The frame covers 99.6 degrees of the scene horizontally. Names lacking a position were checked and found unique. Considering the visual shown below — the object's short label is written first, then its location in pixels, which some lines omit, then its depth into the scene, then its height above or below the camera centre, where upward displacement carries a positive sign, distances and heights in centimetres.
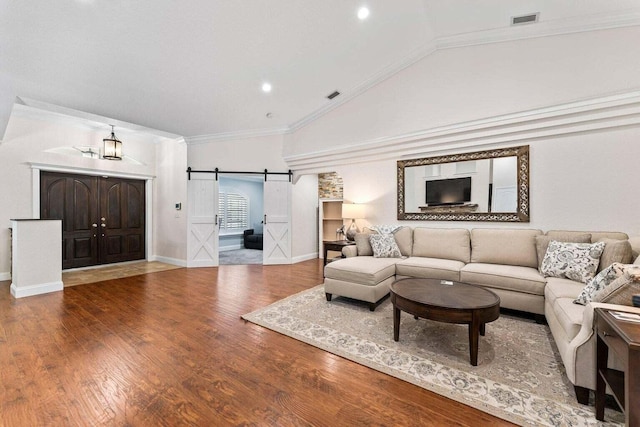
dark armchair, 908 -102
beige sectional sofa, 258 -74
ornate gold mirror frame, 386 +31
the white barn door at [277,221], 646 -27
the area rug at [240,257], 679 -133
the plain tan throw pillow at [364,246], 437 -58
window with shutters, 930 -8
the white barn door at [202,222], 624 -29
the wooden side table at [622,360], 124 -77
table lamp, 514 -2
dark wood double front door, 563 -12
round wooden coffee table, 221 -80
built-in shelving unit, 740 -28
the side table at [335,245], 504 -67
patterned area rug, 175 -126
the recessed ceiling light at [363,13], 343 +255
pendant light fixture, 550 +123
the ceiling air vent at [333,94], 526 +228
